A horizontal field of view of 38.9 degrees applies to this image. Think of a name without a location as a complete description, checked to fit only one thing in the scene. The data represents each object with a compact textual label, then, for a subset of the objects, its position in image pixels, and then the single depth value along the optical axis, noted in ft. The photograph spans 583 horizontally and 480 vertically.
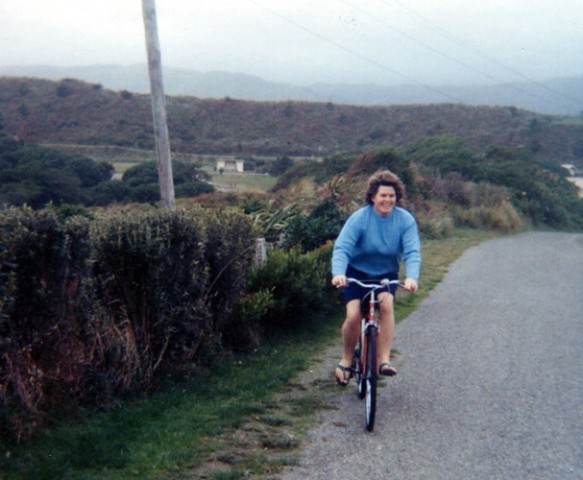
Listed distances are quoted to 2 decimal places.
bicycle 20.49
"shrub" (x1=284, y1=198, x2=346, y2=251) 41.68
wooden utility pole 39.91
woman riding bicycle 22.29
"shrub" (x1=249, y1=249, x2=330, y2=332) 30.73
